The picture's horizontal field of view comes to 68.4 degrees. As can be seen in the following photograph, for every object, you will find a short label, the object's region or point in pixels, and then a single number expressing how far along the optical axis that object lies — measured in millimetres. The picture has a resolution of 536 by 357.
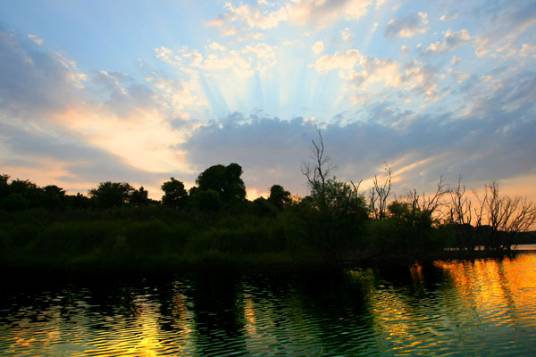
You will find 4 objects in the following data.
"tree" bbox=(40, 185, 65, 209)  104562
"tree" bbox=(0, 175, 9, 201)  101912
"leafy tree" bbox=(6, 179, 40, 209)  93375
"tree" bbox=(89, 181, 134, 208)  111250
